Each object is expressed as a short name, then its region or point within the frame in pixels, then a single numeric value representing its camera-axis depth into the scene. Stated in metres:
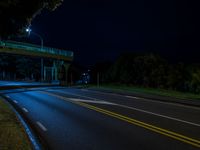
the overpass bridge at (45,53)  27.63
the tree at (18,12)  5.40
